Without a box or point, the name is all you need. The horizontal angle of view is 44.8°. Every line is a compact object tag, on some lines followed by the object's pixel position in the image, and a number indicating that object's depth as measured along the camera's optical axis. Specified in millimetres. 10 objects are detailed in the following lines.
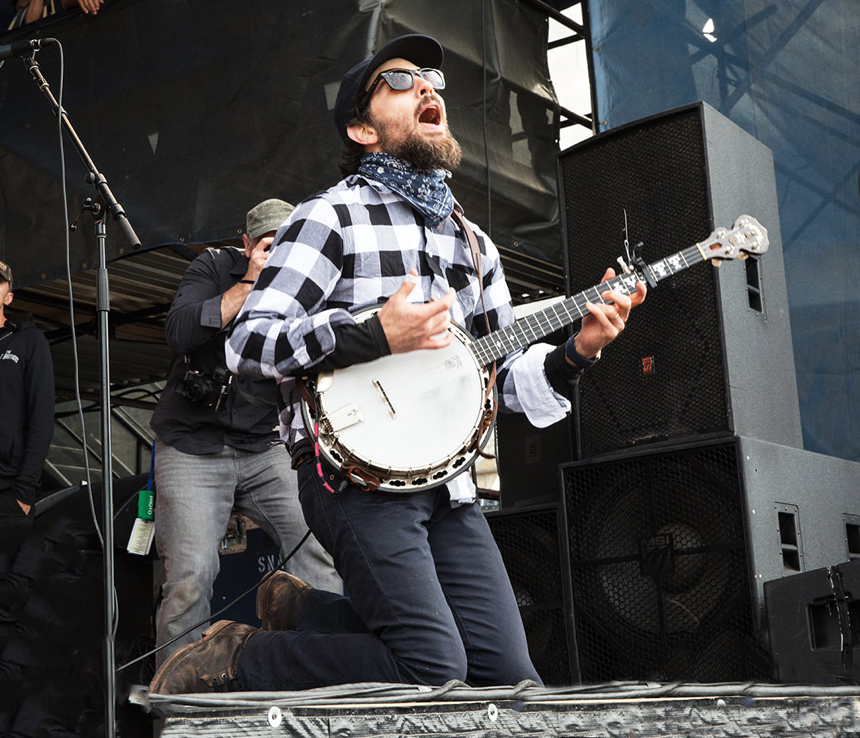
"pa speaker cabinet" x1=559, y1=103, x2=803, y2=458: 3320
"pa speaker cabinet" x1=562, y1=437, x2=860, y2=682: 3117
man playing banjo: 2092
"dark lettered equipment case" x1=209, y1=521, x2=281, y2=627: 3971
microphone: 2980
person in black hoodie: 4117
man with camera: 3430
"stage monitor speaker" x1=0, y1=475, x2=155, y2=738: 3840
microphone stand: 2260
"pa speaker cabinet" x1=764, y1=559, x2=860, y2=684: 2809
